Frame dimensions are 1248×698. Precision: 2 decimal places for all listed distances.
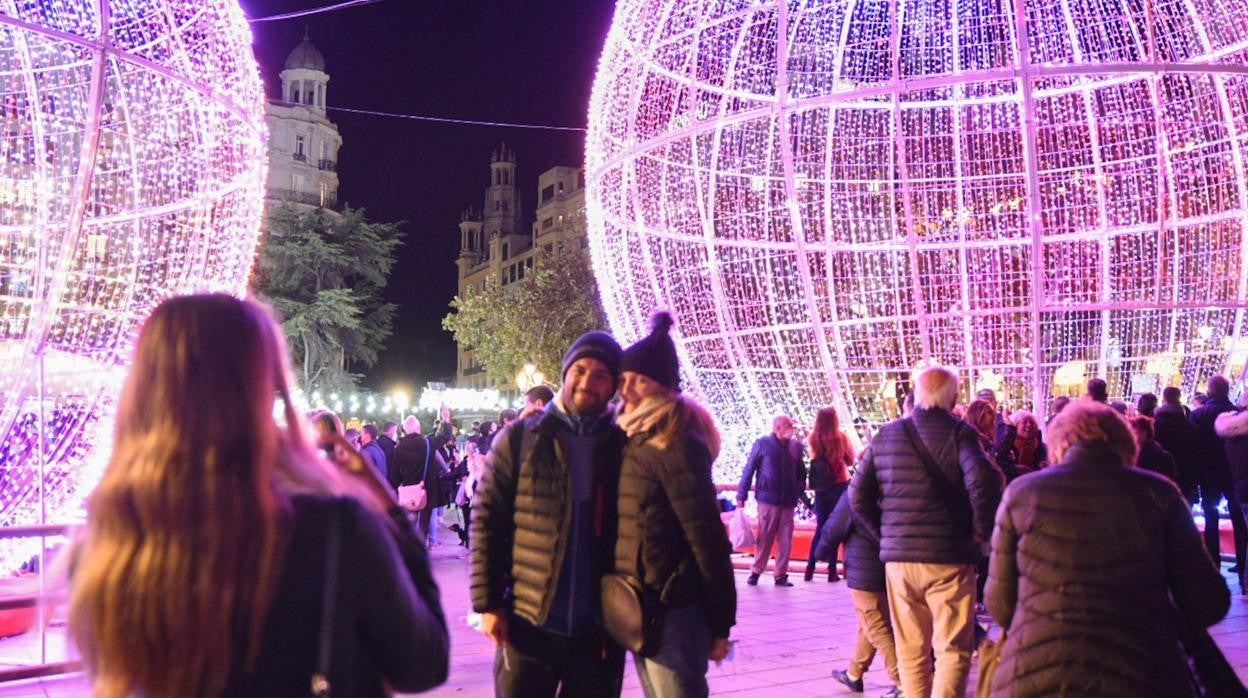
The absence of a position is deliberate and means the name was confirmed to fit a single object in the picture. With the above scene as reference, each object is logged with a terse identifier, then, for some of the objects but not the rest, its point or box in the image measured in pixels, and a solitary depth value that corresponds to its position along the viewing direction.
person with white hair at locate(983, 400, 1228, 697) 3.44
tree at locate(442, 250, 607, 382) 35.25
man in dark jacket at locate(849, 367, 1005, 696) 5.23
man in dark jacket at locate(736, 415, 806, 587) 10.41
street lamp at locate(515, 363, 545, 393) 29.41
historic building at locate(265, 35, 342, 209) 60.09
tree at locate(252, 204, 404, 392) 35.81
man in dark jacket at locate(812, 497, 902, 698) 6.13
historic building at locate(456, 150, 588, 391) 64.56
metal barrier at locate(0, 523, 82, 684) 6.15
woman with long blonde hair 1.73
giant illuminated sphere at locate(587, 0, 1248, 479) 9.86
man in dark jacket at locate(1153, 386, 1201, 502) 9.58
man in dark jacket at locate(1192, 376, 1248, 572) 9.55
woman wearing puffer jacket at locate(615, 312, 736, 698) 3.71
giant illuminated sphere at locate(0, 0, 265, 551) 6.69
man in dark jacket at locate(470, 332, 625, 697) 3.68
